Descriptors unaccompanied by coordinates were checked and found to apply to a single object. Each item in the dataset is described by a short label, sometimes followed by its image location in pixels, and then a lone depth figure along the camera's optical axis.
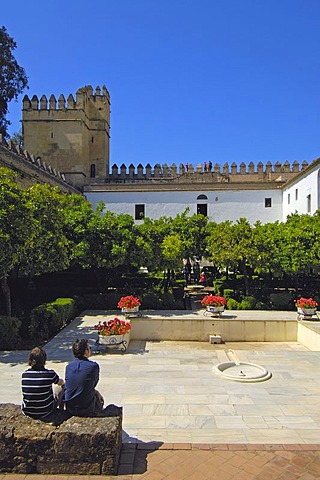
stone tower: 34.62
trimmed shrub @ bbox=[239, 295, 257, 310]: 16.81
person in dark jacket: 4.53
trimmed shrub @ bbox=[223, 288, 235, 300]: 17.84
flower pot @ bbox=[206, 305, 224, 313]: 13.77
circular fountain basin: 7.47
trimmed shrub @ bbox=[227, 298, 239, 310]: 16.83
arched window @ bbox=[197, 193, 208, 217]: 30.61
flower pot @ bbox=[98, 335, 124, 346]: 9.41
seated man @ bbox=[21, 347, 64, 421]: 4.40
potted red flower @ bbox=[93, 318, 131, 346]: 9.41
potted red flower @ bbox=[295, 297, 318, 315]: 13.54
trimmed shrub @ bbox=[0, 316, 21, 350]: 9.61
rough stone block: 4.14
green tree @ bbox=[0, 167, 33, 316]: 9.59
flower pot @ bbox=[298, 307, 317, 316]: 13.52
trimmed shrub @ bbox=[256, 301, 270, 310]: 16.92
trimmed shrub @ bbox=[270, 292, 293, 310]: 16.91
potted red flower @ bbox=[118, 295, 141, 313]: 13.49
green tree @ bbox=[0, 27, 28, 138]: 31.48
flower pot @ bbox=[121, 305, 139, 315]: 13.51
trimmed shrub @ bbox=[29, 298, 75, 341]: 10.95
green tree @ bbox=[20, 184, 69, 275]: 11.25
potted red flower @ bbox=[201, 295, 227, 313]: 13.79
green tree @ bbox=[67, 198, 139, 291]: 15.20
